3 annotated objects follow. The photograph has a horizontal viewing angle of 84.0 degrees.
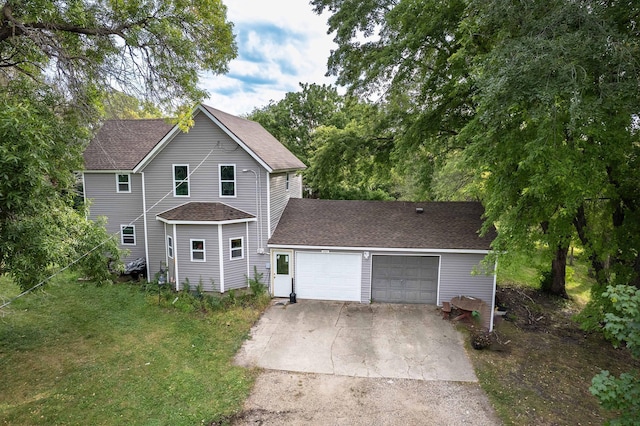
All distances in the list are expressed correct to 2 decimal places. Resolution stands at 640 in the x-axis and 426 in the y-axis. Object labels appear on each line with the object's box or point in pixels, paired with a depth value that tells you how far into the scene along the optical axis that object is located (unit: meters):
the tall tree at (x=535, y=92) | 7.25
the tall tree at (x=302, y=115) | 30.28
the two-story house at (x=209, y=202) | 13.94
